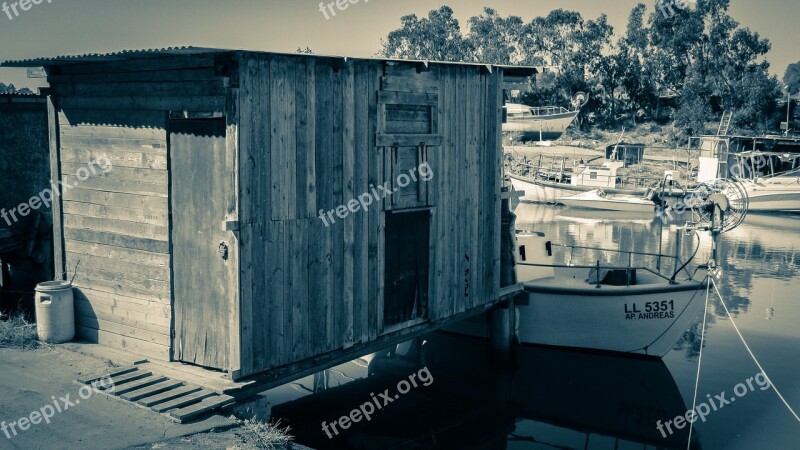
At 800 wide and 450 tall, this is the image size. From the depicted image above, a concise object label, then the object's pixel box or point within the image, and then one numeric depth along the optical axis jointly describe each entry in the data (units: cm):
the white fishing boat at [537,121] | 7088
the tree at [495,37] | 9138
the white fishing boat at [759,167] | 4850
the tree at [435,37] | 8944
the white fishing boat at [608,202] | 4972
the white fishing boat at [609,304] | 1853
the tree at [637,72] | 7531
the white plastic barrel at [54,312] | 1195
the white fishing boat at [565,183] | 5316
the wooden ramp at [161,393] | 959
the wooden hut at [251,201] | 1038
